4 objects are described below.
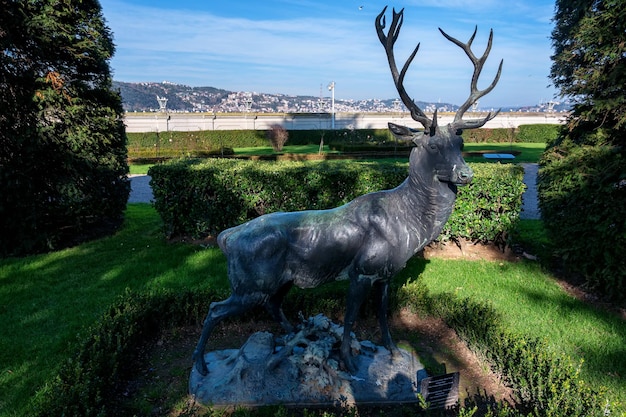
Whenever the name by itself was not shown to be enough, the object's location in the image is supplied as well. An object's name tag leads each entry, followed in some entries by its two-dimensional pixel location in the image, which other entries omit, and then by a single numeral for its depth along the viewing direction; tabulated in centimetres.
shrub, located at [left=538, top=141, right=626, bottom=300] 652
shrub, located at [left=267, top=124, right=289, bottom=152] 3253
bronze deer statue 363
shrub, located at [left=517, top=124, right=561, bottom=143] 4284
